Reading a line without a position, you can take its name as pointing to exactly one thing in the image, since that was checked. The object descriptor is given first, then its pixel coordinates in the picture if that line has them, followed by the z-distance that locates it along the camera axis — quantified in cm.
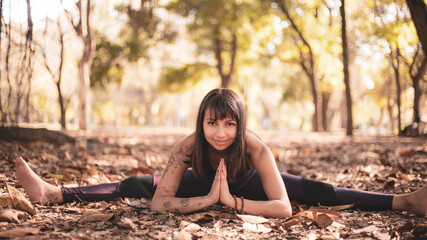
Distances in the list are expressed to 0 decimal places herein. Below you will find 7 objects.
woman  246
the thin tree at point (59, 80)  778
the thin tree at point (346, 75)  1023
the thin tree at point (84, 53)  1024
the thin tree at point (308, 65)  1333
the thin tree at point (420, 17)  403
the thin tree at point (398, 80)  1397
